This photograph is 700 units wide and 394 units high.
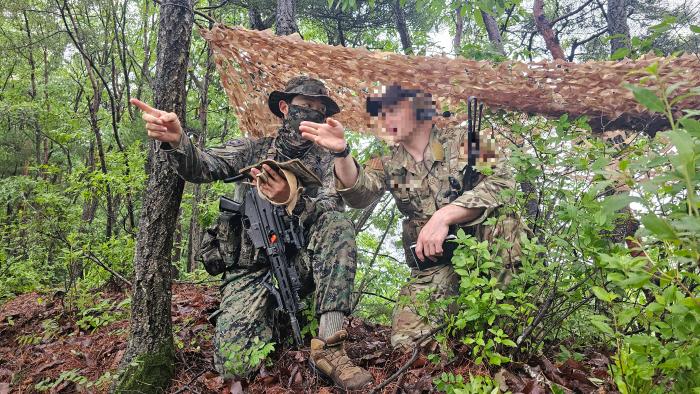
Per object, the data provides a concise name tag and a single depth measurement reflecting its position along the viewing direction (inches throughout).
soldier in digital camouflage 96.3
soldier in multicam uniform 102.1
